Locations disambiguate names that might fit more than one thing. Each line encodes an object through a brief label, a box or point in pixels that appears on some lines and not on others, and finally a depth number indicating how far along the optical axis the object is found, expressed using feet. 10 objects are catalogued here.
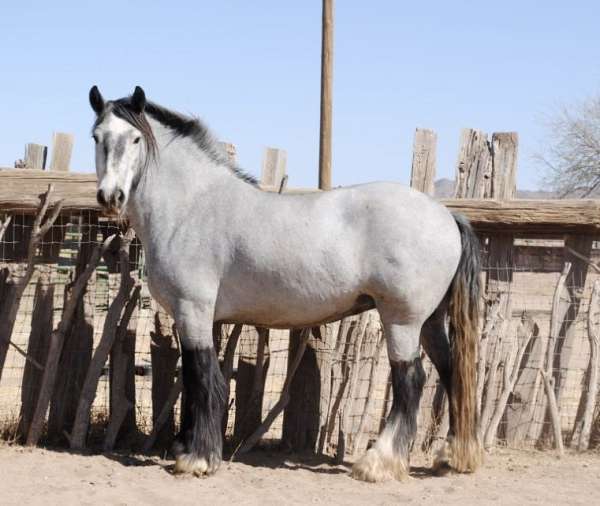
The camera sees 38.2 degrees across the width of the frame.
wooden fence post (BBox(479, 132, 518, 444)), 22.04
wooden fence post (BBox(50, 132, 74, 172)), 21.75
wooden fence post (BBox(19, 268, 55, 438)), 21.44
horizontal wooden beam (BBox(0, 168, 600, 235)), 20.66
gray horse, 18.07
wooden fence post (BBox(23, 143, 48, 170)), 22.00
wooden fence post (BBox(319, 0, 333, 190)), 23.35
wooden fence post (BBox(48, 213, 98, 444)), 21.38
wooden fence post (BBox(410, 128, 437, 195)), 22.12
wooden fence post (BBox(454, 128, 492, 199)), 22.40
